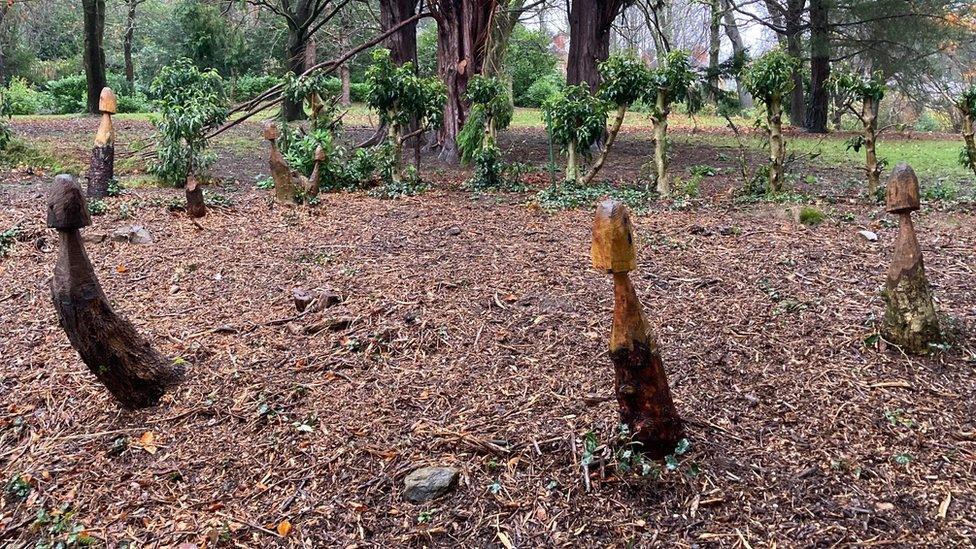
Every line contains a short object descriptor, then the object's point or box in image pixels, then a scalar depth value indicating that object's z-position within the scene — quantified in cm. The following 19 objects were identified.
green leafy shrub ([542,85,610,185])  679
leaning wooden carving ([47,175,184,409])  259
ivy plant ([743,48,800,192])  601
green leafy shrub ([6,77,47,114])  1770
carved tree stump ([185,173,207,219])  580
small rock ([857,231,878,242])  464
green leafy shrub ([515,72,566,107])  2322
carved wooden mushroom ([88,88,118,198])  651
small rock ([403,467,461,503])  228
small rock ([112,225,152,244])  511
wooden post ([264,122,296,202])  611
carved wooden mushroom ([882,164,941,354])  283
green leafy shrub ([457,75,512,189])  733
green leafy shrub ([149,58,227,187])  667
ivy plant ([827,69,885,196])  578
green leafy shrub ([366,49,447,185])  686
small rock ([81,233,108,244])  511
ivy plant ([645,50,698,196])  629
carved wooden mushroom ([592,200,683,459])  207
